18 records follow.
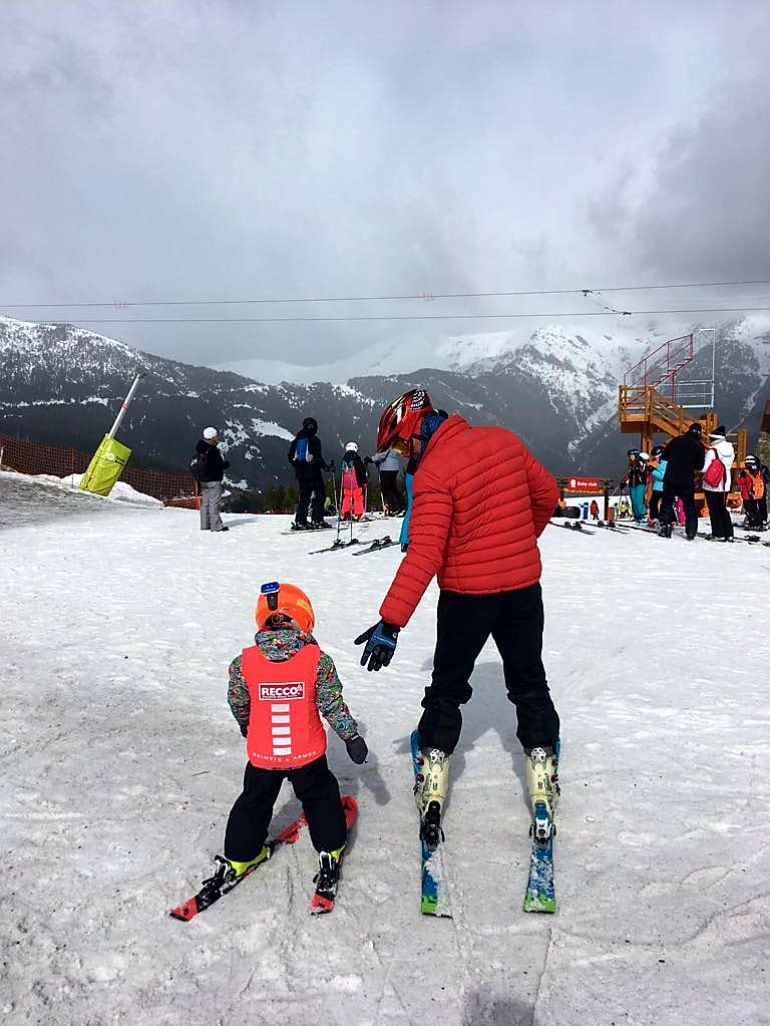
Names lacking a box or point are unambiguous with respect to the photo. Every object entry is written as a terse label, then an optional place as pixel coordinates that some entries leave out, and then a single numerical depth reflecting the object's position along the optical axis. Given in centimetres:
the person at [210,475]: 1359
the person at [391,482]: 1395
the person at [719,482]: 1235
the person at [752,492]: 1589
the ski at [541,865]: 262
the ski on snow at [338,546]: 1211
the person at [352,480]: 1547
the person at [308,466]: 1366
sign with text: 2541
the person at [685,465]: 1252
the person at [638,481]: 1725
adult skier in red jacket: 295
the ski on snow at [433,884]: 262
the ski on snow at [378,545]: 1189
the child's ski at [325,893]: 263
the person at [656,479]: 1534
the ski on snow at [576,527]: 1494
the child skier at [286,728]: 280
